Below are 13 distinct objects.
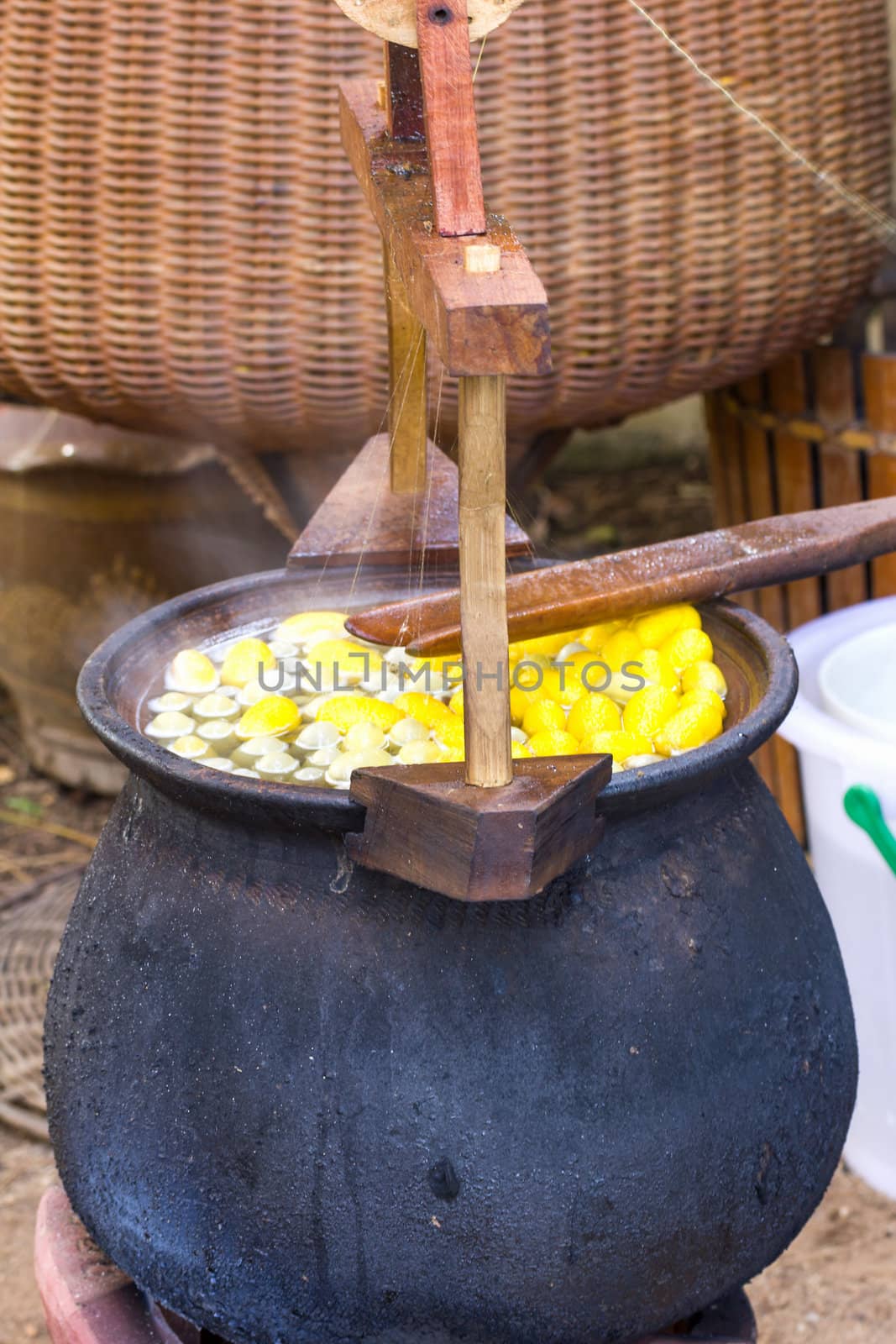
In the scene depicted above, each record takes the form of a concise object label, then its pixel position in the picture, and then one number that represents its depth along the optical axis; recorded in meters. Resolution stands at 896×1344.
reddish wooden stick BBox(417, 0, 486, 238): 1.36
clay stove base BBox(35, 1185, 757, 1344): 1.57
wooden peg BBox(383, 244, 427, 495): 1.56
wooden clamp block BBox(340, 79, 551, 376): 1.32
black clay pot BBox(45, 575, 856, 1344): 1.45
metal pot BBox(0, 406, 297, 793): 2.49
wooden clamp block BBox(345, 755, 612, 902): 1.37
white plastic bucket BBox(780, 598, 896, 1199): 1.84
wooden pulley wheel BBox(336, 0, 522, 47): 1.36
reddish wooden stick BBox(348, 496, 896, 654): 1.56
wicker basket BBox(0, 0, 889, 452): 1.85
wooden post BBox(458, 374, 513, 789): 1.35
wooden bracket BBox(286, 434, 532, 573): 1.66
